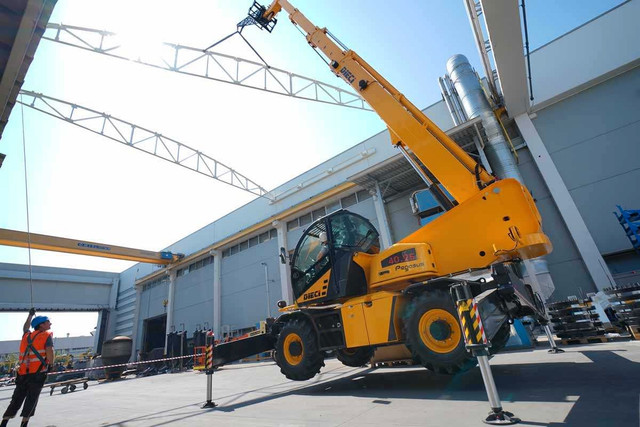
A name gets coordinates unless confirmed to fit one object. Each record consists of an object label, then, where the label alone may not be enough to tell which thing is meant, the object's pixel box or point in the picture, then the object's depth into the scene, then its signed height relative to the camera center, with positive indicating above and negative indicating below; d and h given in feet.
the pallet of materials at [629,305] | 20.56 -0.82
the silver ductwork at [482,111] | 35.96 +23.37
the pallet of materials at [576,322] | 23.45 -1.64
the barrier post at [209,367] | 16.82 -0.80
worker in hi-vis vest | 13.91 +0.38
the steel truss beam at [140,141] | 43.98 +34.49
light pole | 60.83 +12.49
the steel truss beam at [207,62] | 34.19 +34.54
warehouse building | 33.14 +19.49
